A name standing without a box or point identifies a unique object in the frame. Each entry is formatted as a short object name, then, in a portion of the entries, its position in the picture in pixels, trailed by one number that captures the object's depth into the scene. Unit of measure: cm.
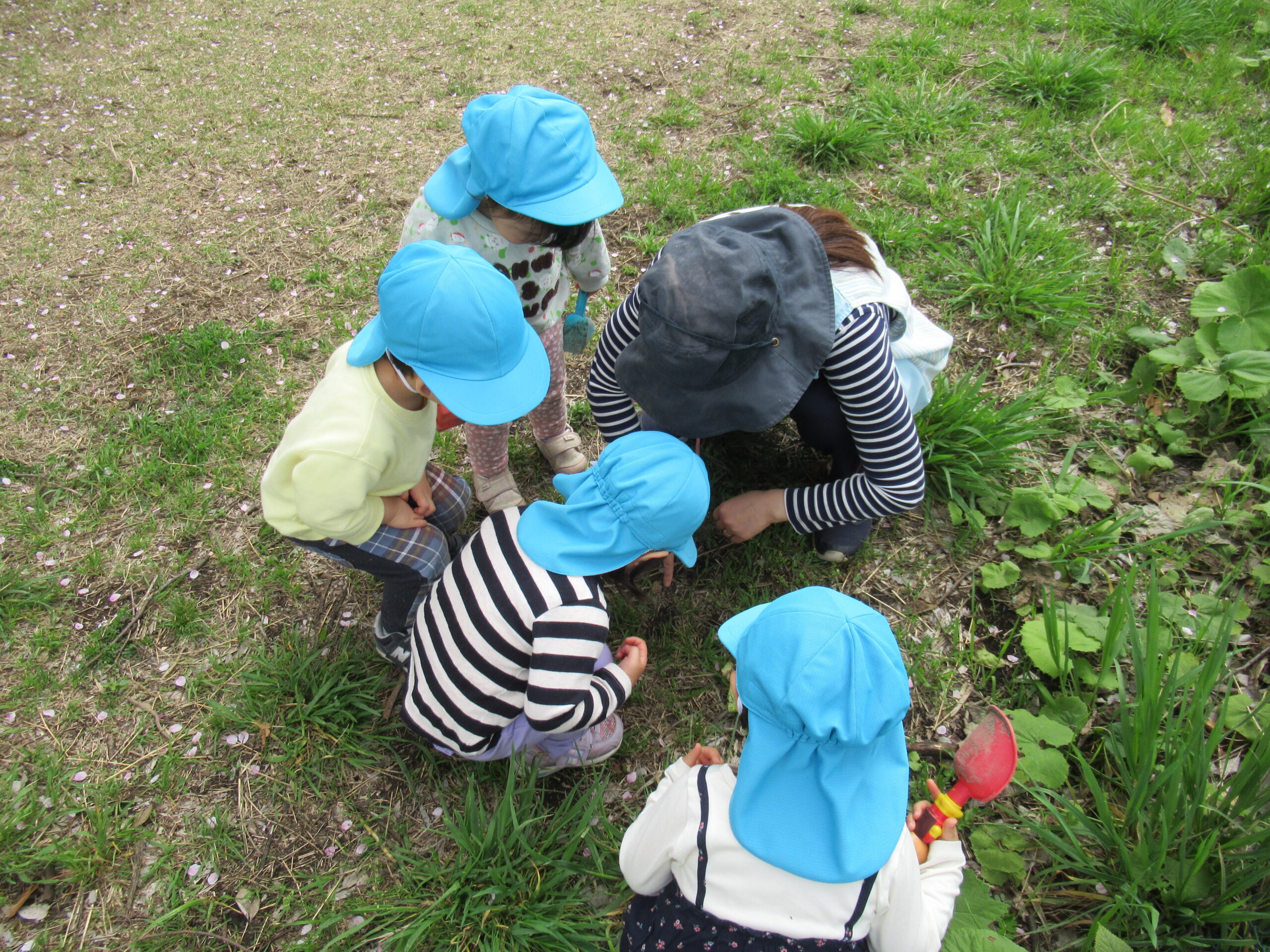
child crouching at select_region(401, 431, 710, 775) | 138
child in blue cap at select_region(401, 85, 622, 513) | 160
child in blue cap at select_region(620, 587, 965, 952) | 105
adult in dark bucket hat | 135
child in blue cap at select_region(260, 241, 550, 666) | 138
